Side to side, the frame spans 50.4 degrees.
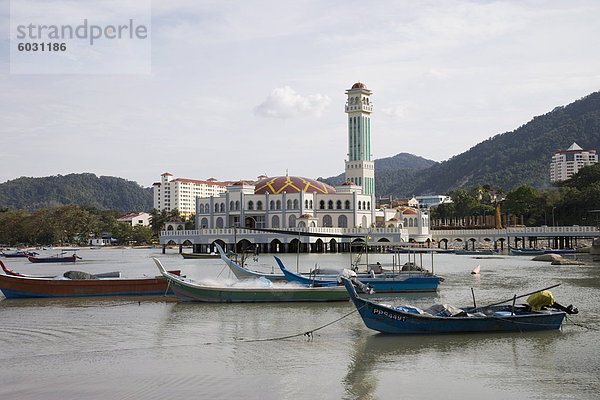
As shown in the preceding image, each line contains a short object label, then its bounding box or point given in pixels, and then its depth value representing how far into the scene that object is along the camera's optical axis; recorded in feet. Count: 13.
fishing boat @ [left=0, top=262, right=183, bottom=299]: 100.78
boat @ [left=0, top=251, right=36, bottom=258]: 303.50
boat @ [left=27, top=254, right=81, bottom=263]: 235.40
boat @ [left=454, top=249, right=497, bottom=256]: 276.16
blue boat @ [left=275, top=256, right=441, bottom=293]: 103.86
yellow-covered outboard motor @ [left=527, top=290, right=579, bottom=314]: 68.33
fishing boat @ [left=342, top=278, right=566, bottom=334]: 64.34
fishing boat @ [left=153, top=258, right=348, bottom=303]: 89.51
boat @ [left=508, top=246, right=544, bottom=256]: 264.54
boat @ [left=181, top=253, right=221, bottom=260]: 231.91
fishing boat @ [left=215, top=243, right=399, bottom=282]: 105.29
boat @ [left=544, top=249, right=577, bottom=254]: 252.62
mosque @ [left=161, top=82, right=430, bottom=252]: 316.81
